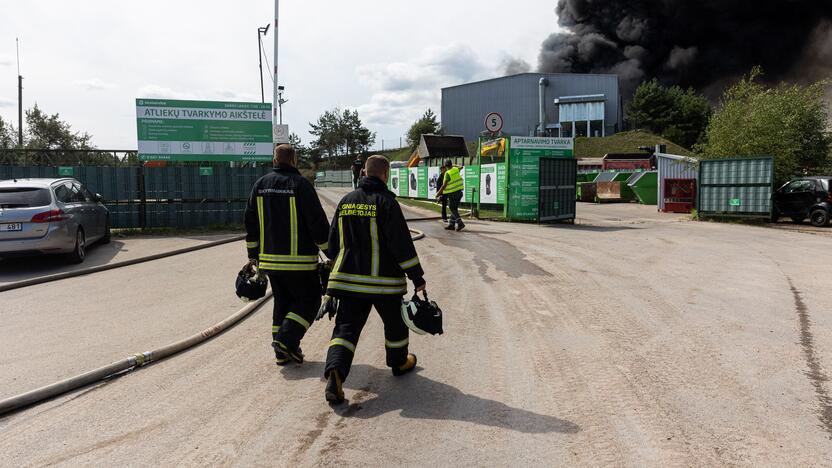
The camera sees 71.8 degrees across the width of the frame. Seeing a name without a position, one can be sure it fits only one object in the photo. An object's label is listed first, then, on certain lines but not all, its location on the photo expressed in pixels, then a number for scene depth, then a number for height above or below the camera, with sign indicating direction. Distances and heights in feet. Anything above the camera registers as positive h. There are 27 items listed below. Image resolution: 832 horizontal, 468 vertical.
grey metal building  256.93 +40.21
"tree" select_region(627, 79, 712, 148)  234.58 +32.75
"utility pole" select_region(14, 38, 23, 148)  127.62 +18.55
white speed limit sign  57.52 +6.93
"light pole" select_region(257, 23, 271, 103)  104.42 +29.35
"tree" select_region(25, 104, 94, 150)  134.92 +14.30
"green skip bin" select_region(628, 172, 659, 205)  99.76 +0.66
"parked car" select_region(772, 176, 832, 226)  56.70 -0.99
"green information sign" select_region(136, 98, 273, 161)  52.01 +5.71
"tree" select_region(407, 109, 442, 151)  279.69 +30.89
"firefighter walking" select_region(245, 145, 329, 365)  15.30 -1.25
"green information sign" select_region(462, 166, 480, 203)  71.70 +1.33
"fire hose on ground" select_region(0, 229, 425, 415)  13.17 -4.68
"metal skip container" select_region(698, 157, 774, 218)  59.52 +0.39
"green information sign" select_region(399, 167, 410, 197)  106.22 +2.19
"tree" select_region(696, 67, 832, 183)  68.44 +8.35
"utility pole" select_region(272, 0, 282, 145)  76.64 +24.04
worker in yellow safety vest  49.08 +0.04
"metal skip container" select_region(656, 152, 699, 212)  81.82 +3.01
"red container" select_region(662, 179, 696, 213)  77.71 -0.59
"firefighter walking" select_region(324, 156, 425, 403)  13.34 -1.67
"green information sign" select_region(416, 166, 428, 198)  95.20 +1.93
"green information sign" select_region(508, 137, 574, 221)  57.62 +1.44
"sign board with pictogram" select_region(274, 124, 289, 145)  68.13 +7.00
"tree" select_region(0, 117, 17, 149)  128.47 +12.99
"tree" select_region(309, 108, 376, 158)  296.92 +29.24
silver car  30.94 -1.50
